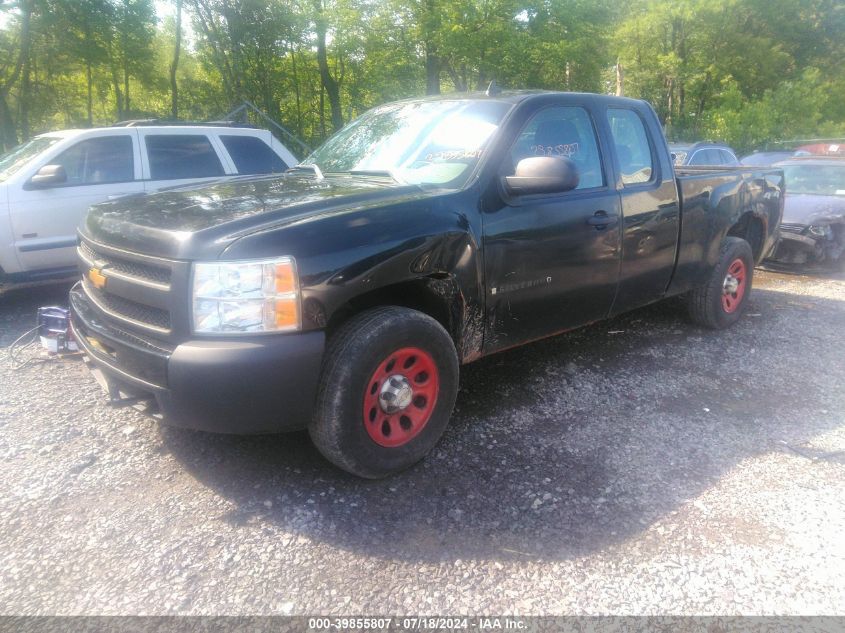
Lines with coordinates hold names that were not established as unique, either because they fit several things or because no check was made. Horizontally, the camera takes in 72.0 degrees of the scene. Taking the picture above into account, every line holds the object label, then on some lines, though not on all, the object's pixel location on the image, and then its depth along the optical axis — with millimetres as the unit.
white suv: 5715
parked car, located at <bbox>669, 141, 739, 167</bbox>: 10414
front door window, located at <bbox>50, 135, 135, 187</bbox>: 6113
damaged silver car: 7594
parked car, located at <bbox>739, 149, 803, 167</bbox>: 11820
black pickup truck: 2418
